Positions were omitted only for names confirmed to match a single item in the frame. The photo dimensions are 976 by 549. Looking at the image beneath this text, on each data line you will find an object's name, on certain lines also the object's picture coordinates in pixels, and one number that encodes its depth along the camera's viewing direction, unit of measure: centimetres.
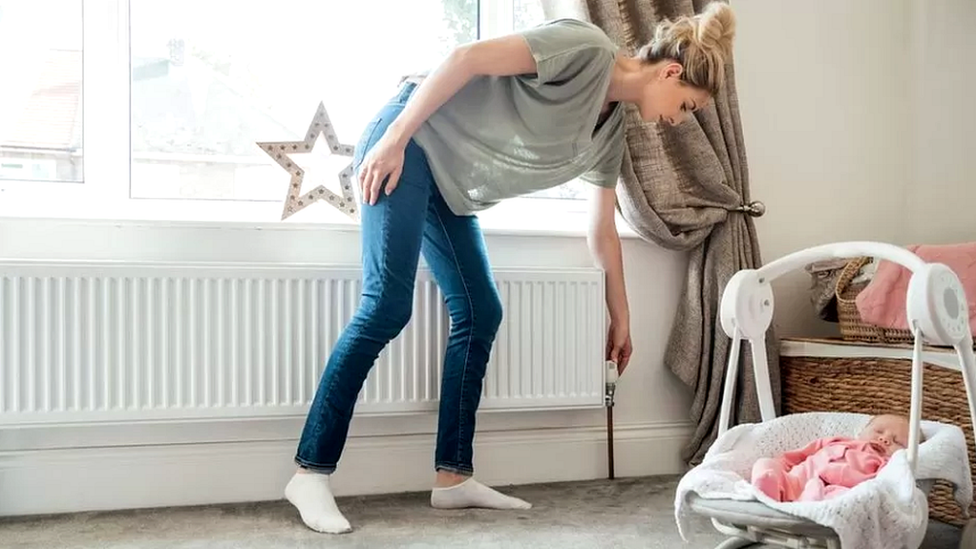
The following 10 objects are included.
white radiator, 188
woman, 178
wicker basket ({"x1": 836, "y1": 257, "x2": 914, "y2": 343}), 210
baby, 148
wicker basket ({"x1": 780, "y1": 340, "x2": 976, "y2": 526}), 192
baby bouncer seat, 132
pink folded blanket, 202
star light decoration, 217
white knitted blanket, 131
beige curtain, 234
